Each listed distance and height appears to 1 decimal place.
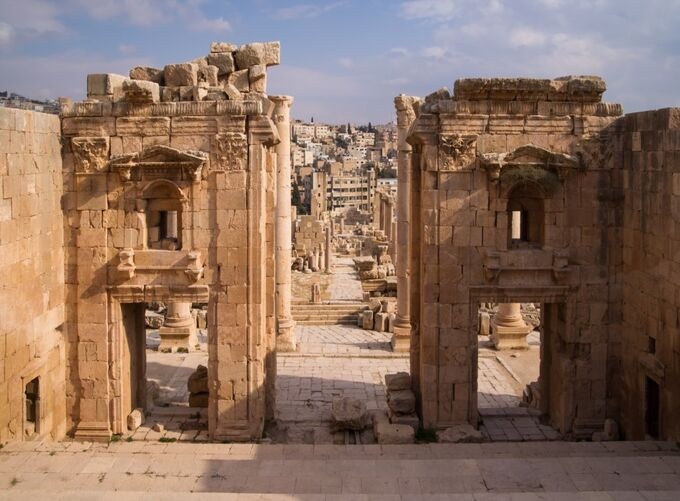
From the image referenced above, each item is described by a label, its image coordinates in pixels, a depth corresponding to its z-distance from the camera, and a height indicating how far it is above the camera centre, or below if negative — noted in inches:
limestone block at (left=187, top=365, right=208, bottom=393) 603.8 -129.3
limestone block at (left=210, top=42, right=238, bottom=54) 568.4 +145.8
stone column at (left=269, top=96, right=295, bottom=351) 805.2 -10.8
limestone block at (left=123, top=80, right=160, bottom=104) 512.7 +100.1
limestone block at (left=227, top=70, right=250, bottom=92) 565.3 +118.4
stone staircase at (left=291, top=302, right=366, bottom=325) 1014.4 -121.4
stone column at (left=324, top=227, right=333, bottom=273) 1635.0 -60.3
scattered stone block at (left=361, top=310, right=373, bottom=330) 959.0 -121.6
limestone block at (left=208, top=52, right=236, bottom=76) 564.4 +133.9
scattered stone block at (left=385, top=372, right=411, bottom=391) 586.6 -126.5
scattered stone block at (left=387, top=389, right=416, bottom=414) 558.6 -136.6
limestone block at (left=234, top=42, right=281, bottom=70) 565.0 +139.8
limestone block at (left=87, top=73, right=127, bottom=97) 535.5 +109.6
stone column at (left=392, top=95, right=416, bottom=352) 818.8 -15.3
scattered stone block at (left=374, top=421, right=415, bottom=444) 523.8 -151.9
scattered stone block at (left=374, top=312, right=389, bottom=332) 938.7 -121.4
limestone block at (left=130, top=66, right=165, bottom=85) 555.2 +121.8
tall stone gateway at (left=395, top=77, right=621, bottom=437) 528.1 +3.8
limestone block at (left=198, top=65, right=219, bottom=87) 555.2 +119.9
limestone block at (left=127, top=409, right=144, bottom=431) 552.4 -148.6
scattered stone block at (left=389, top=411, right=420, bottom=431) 551.7 -147.8
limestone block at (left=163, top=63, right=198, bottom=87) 542.9 +118.6
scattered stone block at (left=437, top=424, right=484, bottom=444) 523.8 -152.1
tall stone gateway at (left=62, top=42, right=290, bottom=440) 519.2 +1.7
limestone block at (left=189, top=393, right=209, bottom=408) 602.5 -144.3
